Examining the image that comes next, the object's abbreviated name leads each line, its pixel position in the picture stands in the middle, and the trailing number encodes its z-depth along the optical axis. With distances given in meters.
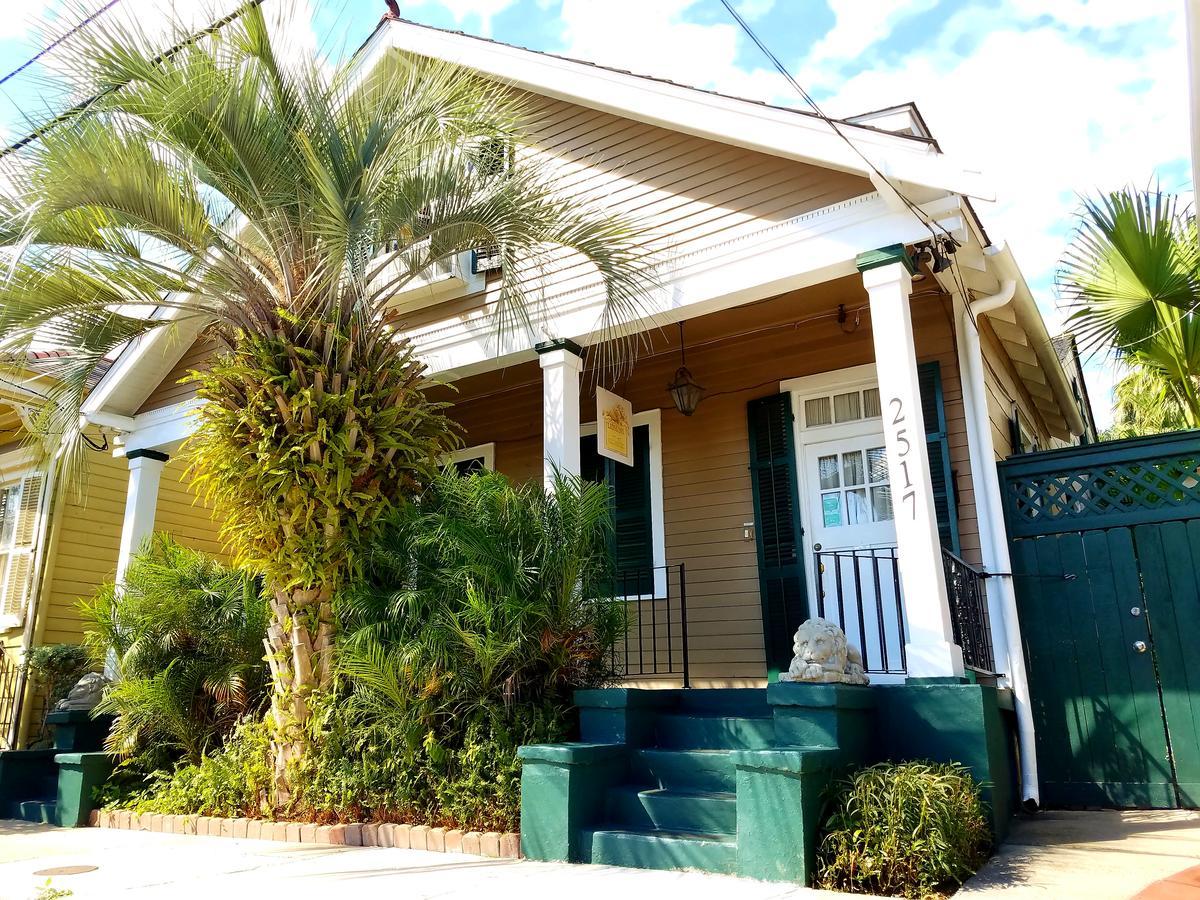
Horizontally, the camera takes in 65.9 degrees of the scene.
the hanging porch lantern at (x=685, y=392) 7.61
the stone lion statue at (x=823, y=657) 4.99
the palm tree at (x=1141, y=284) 6.79
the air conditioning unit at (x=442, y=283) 7.54
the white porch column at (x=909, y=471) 4.97
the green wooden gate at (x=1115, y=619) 5.83
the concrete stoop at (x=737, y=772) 4.08
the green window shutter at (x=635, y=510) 8.04
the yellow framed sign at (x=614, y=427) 7.18
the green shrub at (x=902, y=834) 3.85
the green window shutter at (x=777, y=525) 7.01
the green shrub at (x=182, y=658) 6.69
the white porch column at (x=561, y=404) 6.66
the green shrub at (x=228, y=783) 5.94
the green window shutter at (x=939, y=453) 6.39
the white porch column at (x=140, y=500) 8.78
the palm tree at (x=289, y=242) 5.74
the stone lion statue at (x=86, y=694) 7.84
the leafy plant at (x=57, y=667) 9.82
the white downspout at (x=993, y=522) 5.80
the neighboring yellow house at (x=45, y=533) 10.32
